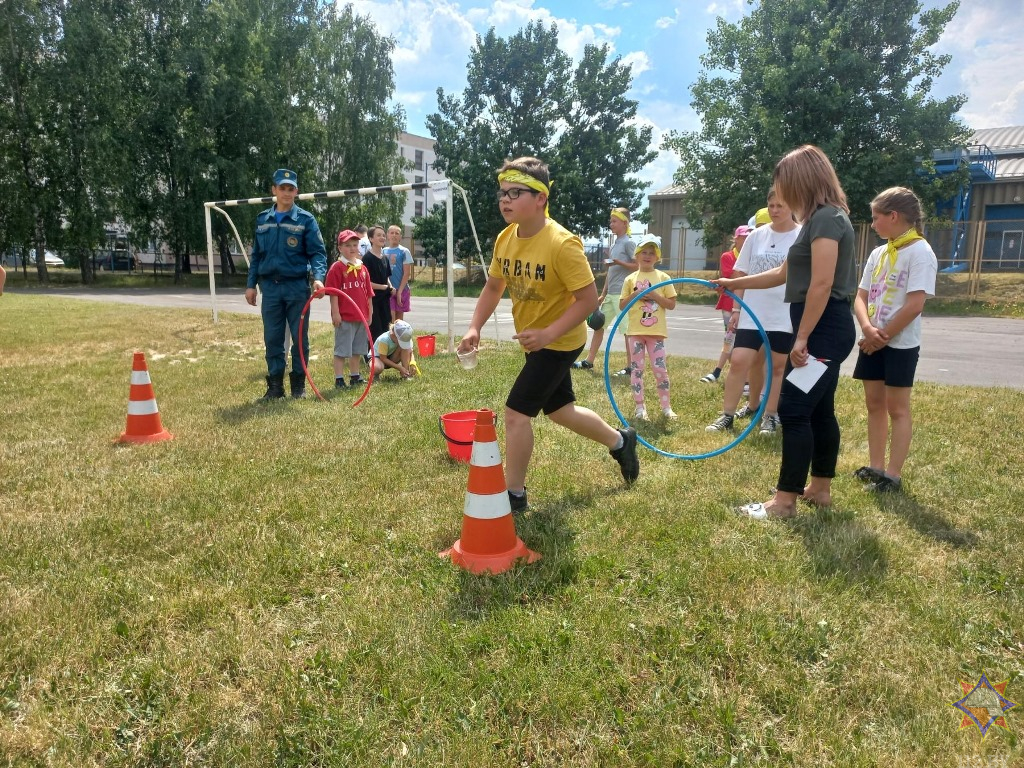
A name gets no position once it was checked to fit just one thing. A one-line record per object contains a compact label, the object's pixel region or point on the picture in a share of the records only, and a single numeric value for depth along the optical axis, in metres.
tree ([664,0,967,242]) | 24.06
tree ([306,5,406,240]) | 37.66
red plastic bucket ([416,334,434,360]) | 10.54
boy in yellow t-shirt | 3.53
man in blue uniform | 6.88
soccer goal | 10.55
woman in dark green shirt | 3.55
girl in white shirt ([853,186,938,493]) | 4.14
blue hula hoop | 4.45
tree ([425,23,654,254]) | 36.62
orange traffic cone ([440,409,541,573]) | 3.23
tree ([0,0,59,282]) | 29.75
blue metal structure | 27.08
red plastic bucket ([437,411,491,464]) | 4.73
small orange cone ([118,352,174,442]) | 5.38
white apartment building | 80.81
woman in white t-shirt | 5.23
